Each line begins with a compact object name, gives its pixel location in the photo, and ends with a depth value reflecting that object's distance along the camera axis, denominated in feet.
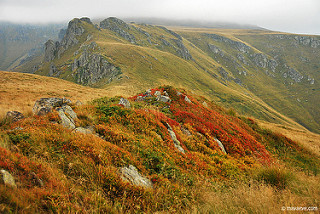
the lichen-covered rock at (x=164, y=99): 51.16
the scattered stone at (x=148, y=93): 54.78
